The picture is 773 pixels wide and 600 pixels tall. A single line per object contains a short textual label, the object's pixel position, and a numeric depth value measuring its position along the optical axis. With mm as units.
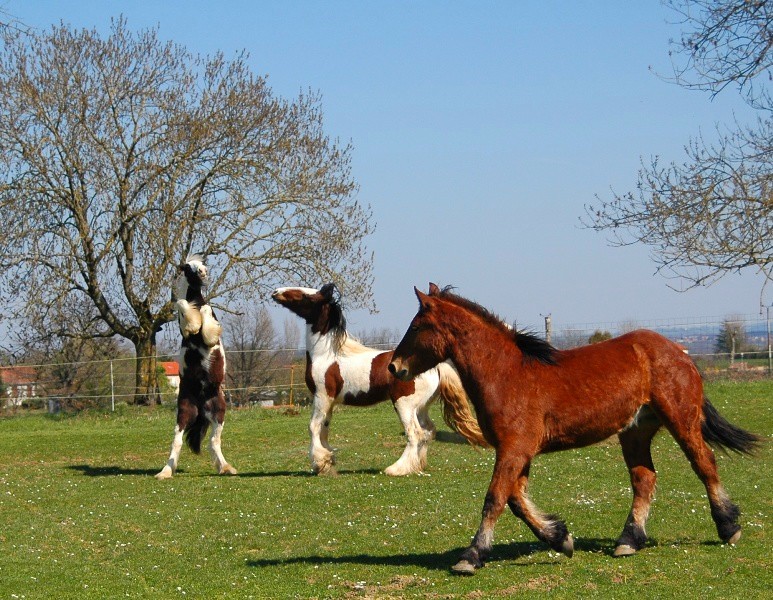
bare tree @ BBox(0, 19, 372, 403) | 29312
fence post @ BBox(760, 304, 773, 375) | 28181
